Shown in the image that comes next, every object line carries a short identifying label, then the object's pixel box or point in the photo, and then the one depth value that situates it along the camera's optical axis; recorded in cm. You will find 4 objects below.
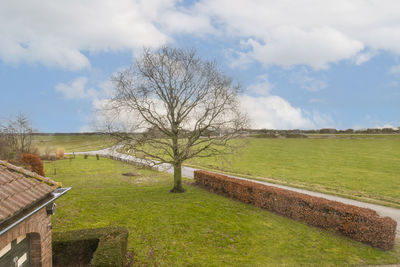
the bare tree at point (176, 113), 1600
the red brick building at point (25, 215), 462
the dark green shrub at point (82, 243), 774
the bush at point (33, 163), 2133
